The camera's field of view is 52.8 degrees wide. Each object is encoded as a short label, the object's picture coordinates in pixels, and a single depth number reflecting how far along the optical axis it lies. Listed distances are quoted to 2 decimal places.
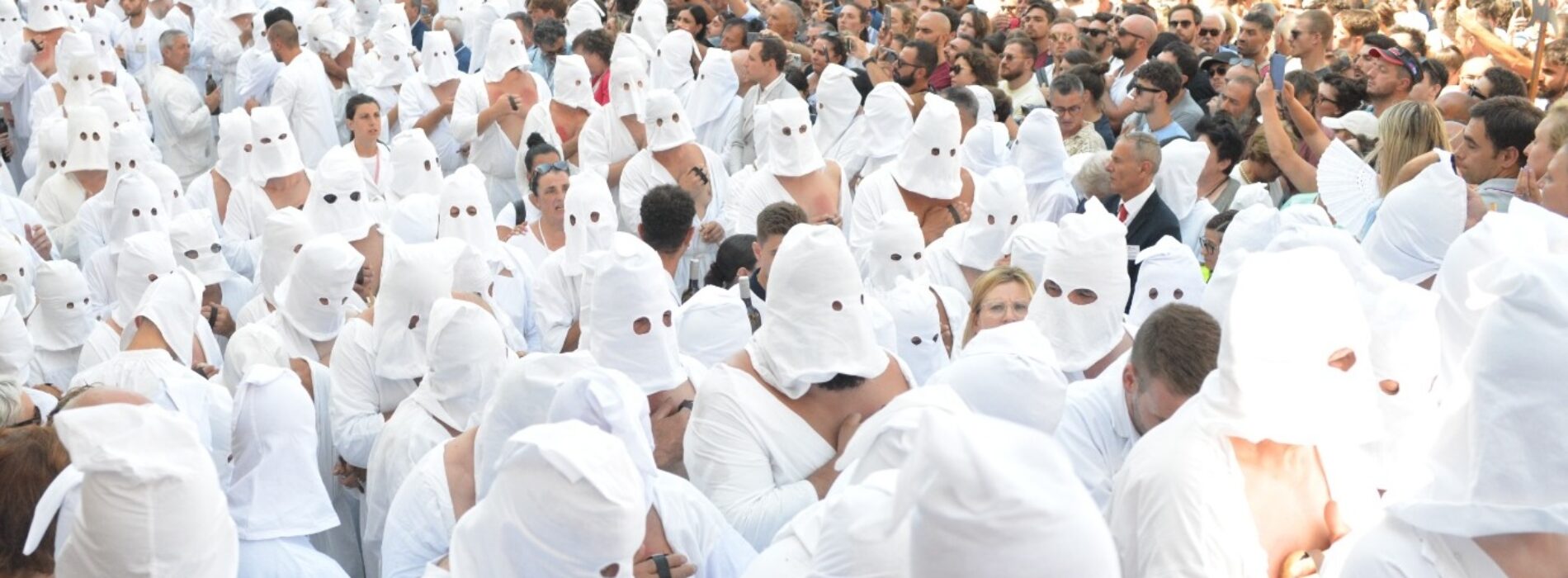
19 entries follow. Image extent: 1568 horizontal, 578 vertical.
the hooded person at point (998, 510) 2.53
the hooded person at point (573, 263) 7.67
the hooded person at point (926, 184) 8.17
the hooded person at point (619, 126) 10.27
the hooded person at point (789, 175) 8.56
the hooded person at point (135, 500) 3.67
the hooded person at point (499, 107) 11.14
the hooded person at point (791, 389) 4.50
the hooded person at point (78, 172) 10.16
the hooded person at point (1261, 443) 3.35
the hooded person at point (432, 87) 11.83
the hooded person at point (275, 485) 4.88
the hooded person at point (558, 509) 3.46
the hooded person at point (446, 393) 5.21
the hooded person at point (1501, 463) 3.04
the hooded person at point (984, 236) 7.22
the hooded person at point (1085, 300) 5.38
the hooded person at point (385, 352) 5.83
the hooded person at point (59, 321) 7.73
